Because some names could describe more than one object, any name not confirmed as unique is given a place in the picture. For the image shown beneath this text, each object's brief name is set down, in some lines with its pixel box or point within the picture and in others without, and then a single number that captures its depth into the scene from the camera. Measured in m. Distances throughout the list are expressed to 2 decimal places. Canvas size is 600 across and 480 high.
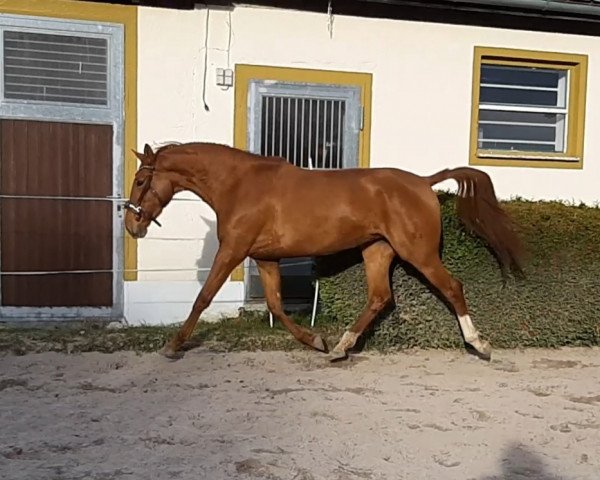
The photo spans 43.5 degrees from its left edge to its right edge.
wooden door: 7.73
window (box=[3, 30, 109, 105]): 7.68
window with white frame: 9.12
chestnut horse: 6.19
